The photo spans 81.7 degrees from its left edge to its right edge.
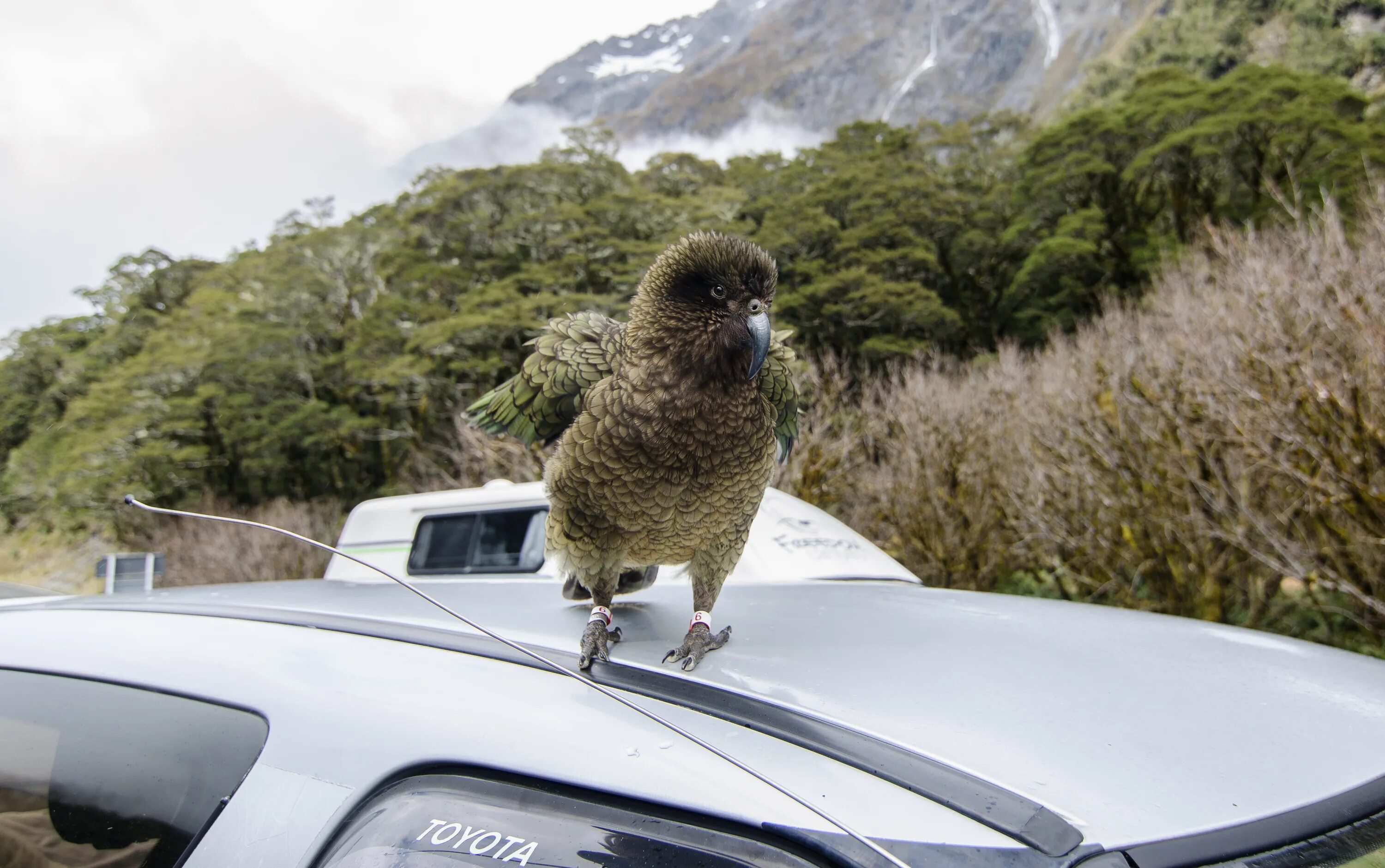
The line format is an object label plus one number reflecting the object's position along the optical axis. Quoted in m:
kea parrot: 0.51
